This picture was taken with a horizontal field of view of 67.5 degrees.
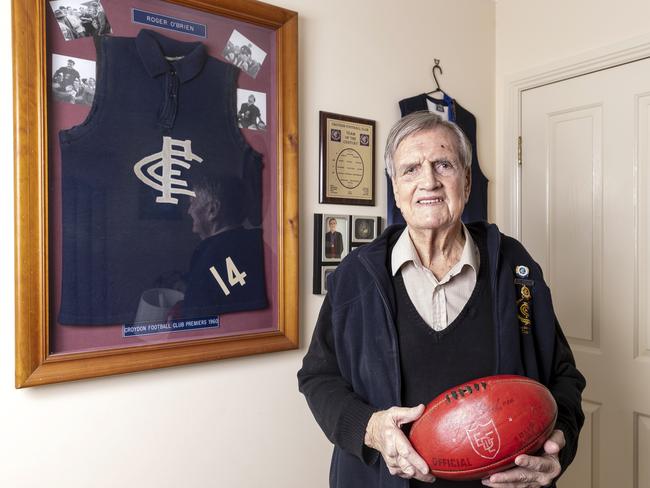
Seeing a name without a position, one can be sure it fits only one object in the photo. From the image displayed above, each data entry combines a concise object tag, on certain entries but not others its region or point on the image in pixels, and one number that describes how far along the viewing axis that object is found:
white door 1.80
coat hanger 2.10
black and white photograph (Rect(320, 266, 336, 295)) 1.74
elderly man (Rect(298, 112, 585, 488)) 1.05
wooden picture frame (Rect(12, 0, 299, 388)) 1.17
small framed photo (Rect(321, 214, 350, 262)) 1.75
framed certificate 1.74
